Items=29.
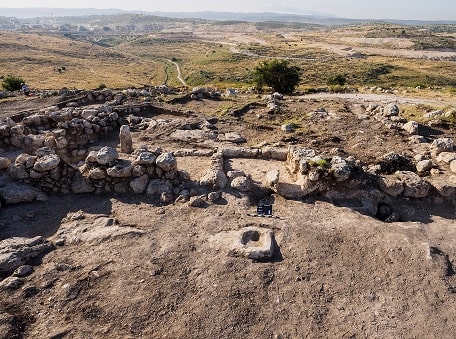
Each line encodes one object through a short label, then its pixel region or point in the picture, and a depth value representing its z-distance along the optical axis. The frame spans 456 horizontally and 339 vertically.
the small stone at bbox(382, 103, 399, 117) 21.48
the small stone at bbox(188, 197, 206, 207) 12.46
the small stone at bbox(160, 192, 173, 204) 12.77
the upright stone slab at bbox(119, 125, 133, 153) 17.11
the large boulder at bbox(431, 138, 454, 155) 16.34
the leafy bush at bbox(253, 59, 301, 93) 35.94
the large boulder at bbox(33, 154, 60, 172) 13.09
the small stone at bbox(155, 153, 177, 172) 13.28
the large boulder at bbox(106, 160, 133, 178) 13.20
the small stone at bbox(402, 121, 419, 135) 18.92
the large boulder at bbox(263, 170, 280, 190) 13.38
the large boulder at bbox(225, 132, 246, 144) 19.20
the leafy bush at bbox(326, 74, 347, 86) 47.34
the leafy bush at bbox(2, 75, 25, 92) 39.28
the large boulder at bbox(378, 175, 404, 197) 13.09
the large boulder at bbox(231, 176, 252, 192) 13.17
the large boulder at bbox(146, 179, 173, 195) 13.12
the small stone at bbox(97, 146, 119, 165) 13.41
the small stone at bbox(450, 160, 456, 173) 14.47
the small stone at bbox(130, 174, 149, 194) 13.19
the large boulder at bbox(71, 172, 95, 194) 13.40
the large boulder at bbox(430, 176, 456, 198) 12.92
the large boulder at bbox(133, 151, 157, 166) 13.31
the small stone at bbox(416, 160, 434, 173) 14.75
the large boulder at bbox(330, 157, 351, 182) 12.91
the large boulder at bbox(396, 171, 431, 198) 12.98
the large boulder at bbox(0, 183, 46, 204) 12.63
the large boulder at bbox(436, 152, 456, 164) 15.25
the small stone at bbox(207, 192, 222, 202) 12.73
